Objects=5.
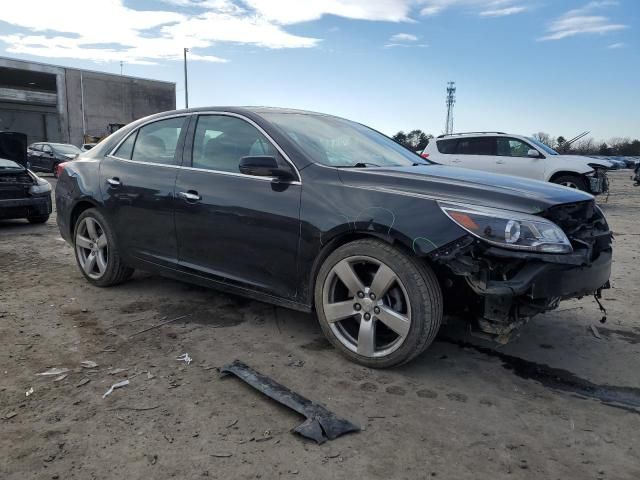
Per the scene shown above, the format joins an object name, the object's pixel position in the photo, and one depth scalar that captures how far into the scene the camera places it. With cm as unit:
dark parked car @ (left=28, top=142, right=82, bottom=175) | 2056
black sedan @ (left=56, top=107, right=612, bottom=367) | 283
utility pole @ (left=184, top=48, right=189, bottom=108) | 4294
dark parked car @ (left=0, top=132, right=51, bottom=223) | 821
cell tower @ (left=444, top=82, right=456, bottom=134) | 6322
